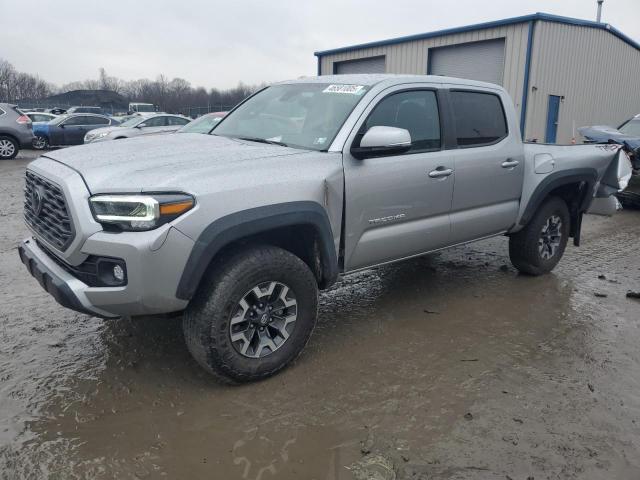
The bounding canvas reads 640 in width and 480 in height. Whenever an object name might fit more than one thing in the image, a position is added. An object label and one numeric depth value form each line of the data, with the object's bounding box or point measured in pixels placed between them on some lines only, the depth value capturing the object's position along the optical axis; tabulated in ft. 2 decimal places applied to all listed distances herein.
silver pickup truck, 8.96
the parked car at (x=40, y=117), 72.64
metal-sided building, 48.91
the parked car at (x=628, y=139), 29.58
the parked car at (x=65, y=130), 61.00
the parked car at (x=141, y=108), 146.10
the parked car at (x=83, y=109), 110.56
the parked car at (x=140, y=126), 51.24
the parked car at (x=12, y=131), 50.72
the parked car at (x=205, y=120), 33.97
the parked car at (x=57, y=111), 120.18
